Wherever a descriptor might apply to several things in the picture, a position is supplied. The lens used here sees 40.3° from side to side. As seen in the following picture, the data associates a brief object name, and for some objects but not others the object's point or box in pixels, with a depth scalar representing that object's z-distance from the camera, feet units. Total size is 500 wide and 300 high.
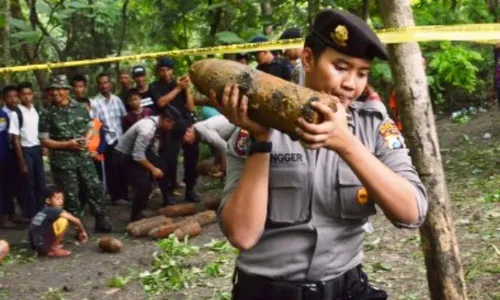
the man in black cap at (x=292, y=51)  23.98
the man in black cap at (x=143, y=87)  27.37
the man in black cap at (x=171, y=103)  26.63
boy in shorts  22.35
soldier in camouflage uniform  23.89
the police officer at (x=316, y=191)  5.89
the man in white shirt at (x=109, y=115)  28.48
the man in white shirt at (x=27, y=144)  25.67
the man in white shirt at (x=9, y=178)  26.30
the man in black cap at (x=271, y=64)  24.26
